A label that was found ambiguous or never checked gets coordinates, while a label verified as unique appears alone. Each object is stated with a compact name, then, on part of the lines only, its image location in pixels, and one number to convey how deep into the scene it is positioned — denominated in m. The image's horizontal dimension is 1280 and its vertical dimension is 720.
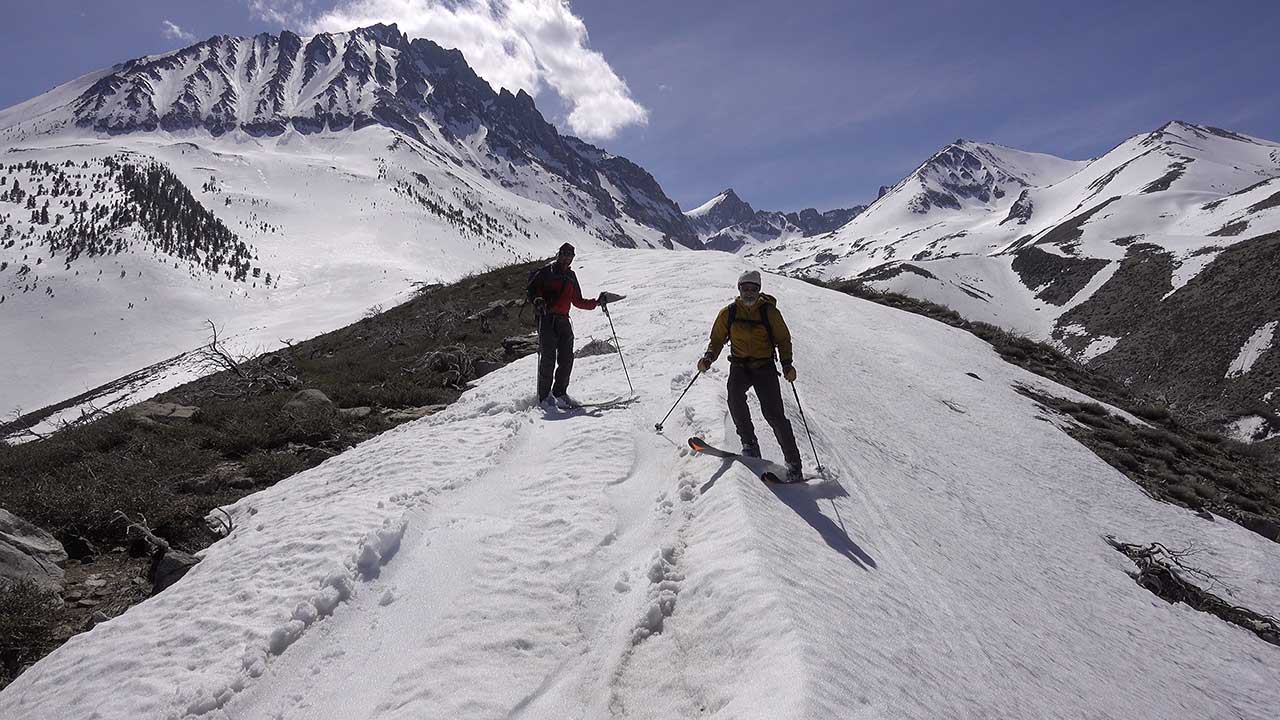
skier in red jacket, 10.78
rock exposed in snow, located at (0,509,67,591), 5.79
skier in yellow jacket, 7.27
